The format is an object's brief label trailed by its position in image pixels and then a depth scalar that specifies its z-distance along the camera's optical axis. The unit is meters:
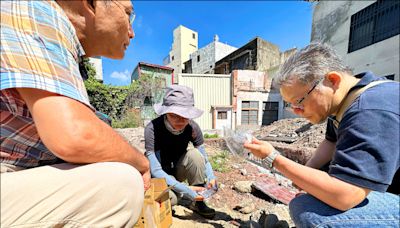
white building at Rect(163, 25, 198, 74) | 27.06
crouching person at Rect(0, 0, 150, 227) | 0.68
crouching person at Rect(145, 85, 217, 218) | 2.06
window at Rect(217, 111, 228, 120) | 13.32
